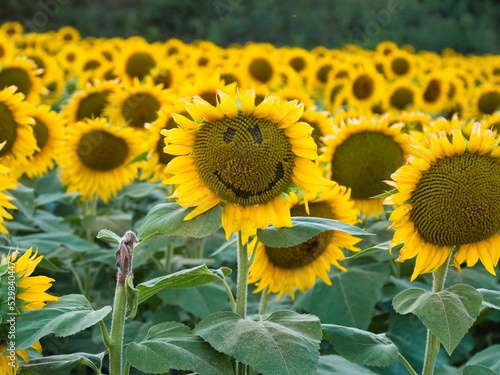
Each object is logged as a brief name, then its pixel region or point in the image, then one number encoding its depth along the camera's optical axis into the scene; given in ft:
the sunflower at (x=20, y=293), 5.88
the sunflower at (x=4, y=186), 6.63
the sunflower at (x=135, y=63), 20.07
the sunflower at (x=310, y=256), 8.49
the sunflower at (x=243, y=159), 6.55
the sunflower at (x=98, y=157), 12.09
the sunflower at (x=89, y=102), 13.79
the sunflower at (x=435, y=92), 22.49
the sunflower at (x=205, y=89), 12.22
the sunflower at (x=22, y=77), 14.38
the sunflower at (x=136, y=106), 13.53
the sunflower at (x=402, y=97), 19.79
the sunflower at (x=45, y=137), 12.48
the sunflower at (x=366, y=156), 10.37
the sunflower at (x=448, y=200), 6.74
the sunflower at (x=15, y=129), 10.36
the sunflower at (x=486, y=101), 18.53
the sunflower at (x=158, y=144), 11.02
